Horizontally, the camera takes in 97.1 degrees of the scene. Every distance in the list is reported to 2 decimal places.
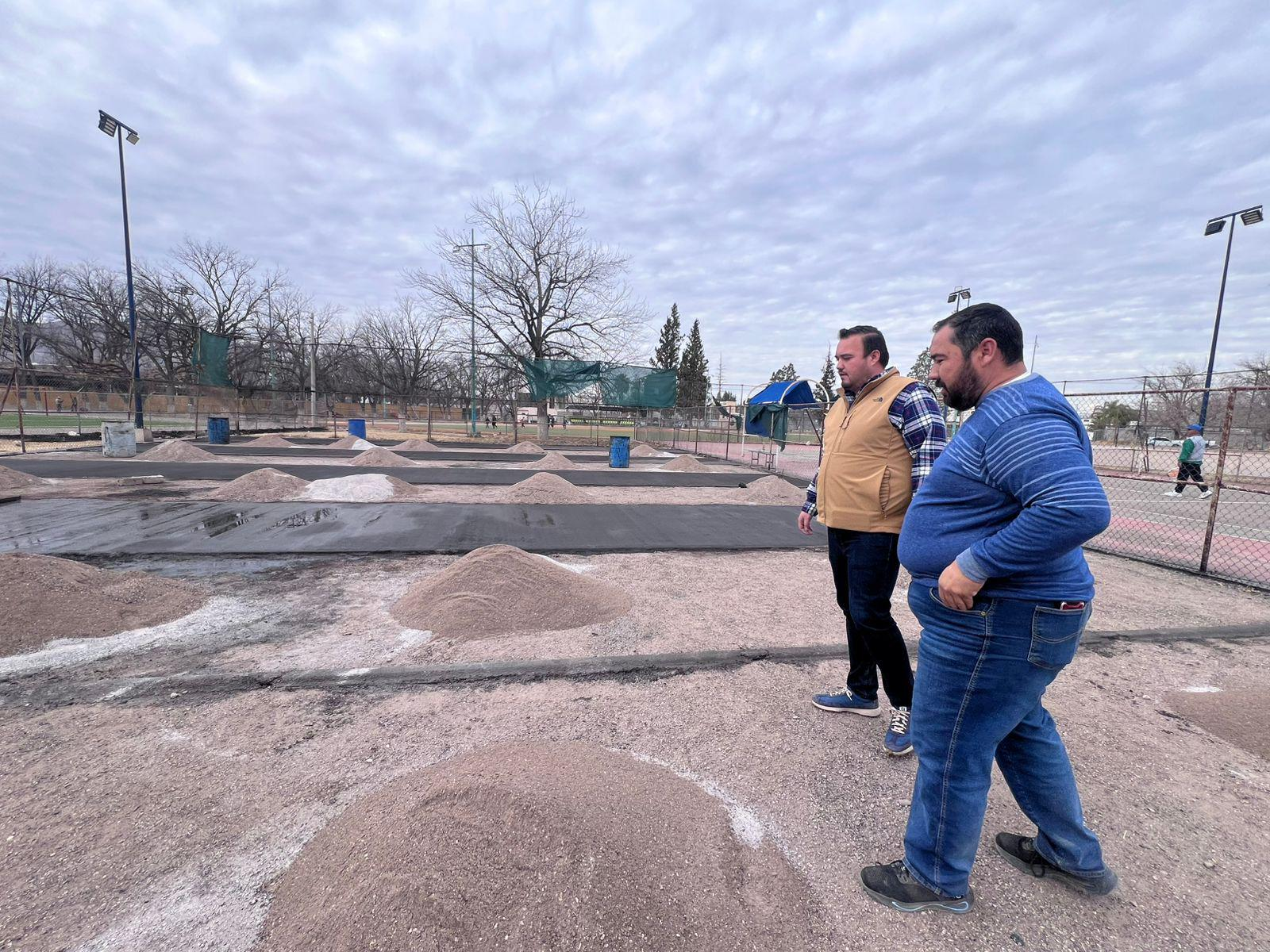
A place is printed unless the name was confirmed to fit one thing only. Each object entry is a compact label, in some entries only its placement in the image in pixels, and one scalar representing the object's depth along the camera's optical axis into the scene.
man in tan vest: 2.52
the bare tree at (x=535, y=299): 26.55
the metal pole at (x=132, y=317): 19.02
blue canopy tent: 14.74
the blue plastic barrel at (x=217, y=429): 19.84
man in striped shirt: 1.48
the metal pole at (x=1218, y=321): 17.72
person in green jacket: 12.27
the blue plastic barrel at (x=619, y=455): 17.03
